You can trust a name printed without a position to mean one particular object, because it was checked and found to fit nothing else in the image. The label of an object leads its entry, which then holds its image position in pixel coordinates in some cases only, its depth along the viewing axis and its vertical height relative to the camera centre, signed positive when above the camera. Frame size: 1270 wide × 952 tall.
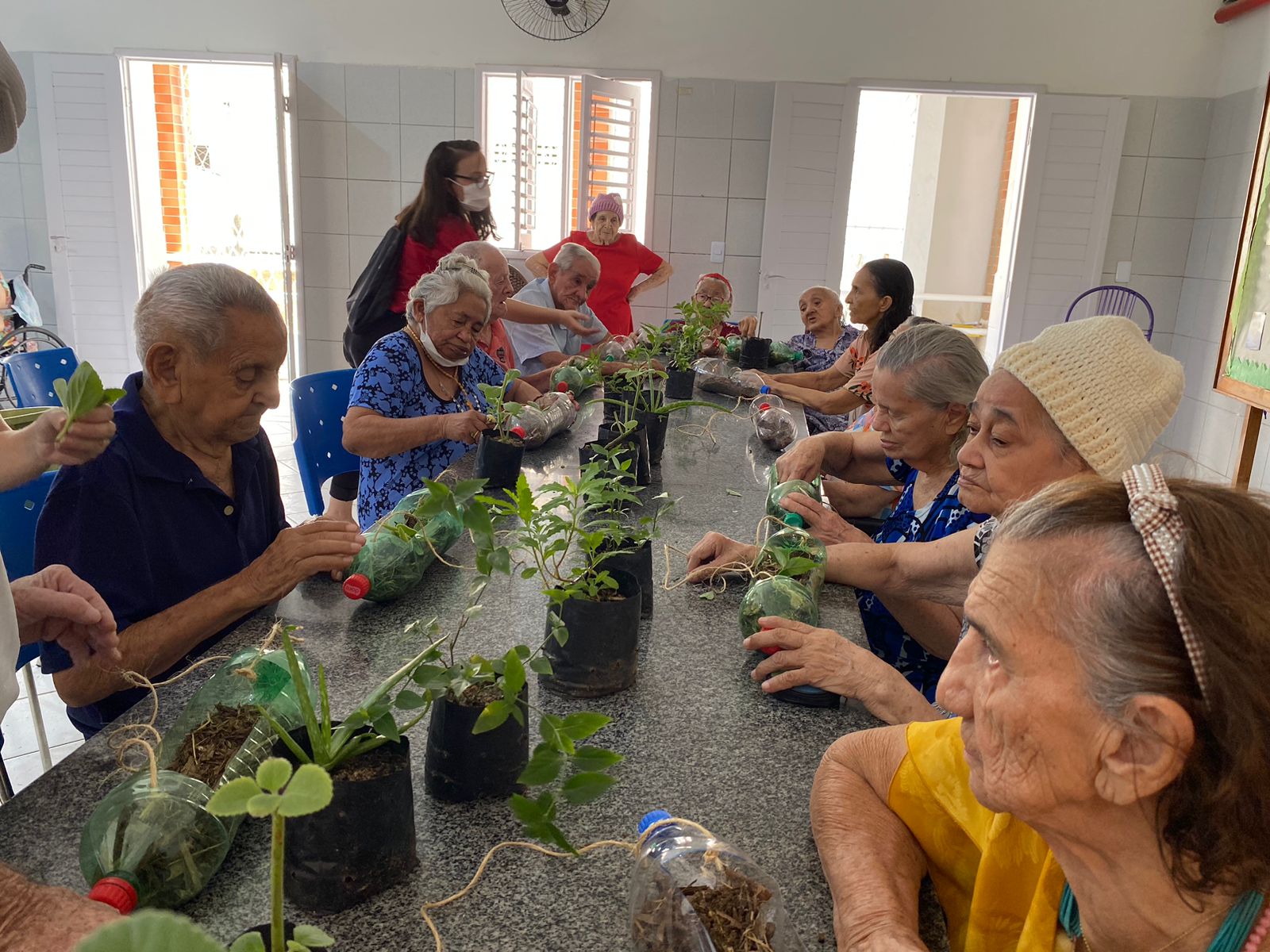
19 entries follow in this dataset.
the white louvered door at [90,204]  5.73 +0.07
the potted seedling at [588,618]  1.08 -0.45
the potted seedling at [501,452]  1.88 -0.45
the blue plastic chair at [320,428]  2.62 -0.59
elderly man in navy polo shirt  1.28 -0.43
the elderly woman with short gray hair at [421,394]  2.25 -0.43
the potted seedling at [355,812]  0.72 -0.46
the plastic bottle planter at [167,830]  0.71 -0.50
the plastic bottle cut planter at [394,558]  1.32 -0.49
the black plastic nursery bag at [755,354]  3.83 -0.46
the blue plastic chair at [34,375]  2.85 -0.51
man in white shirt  3.94 -0.27
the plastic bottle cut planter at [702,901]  0.68 -0.50
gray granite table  0.74 -0.56
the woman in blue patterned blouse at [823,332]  4.15 -0.39
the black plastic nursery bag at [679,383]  3.13 -0.49
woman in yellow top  0.59 -0.31
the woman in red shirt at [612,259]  4.89 -0.11
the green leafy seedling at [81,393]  0.90 -0.18
